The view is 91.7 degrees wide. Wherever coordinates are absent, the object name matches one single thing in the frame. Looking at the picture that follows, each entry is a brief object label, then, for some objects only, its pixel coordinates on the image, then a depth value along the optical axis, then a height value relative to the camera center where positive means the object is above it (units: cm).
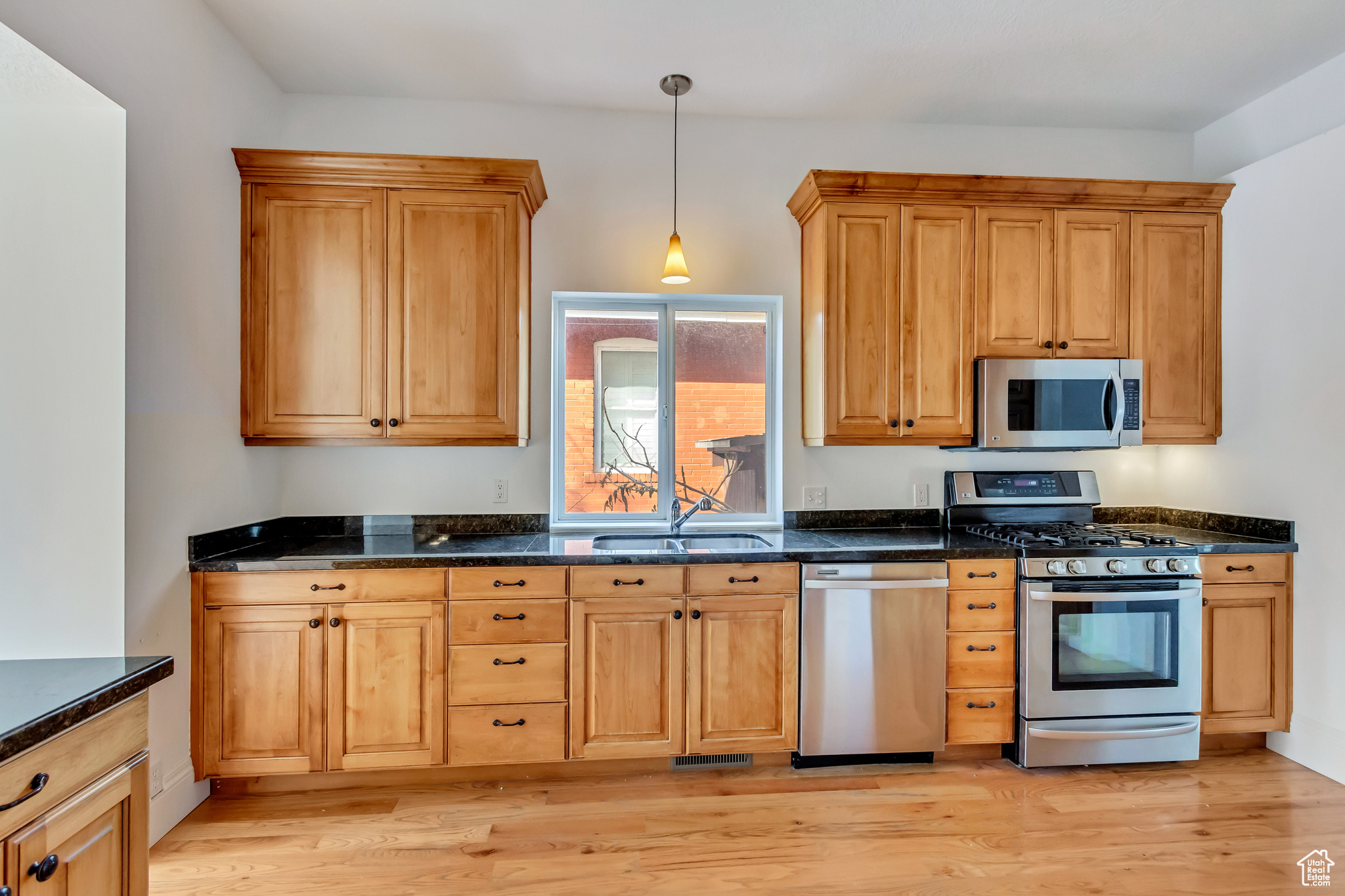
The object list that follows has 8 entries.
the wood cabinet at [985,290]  283 +69
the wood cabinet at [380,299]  260 +58
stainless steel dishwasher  255 -84
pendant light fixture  255 +70
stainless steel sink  290 -44
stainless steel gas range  260 -82
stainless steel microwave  286 +18
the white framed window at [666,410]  312 +17
